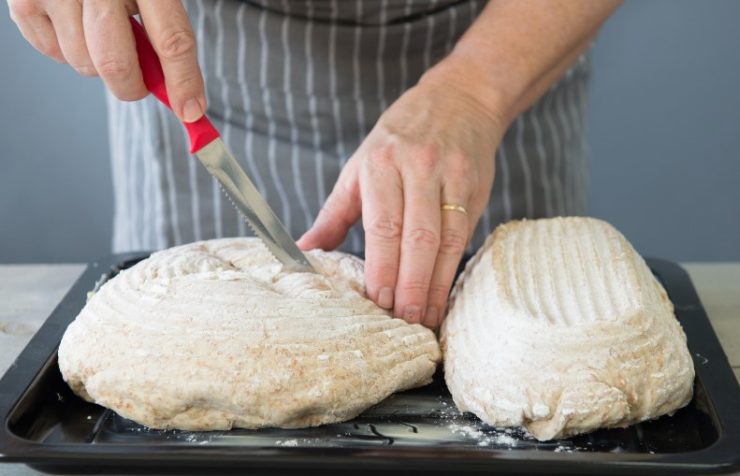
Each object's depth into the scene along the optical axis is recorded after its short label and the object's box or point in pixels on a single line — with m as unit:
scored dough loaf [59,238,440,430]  1.10
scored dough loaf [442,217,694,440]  1.09
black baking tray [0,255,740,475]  0.98
